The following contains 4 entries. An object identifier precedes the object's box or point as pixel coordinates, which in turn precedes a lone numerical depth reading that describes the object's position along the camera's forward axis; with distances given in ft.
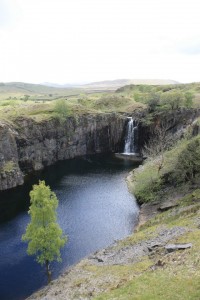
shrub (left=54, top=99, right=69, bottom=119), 313.12
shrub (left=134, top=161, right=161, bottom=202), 187.23
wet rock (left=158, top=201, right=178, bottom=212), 162.52
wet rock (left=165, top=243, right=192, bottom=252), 95.37
